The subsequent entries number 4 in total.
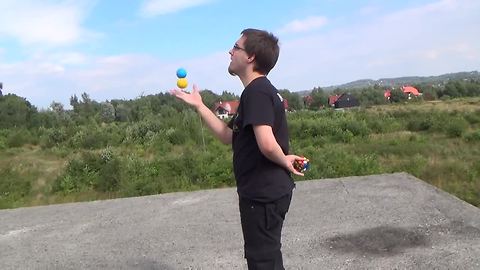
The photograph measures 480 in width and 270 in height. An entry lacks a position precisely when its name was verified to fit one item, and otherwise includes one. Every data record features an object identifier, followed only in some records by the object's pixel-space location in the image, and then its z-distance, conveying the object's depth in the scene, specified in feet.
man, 6.41
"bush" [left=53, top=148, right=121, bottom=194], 35.09
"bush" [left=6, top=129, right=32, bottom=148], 90.63
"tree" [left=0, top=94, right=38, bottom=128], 130.31
